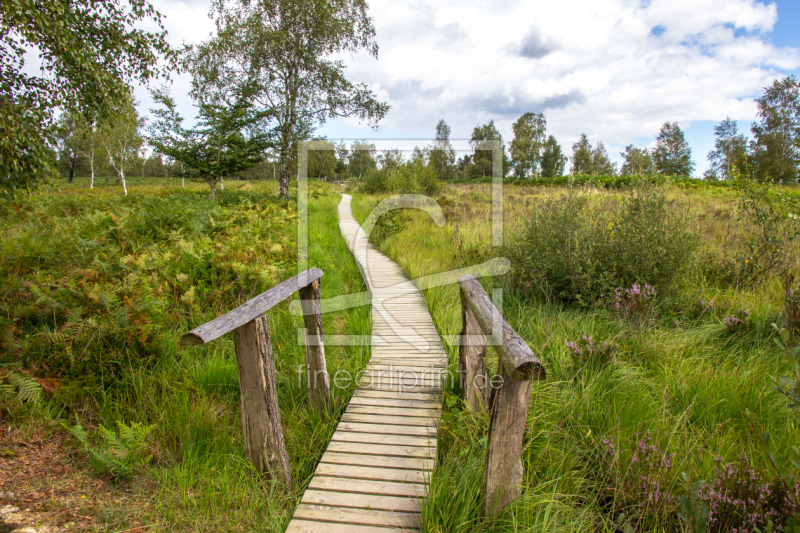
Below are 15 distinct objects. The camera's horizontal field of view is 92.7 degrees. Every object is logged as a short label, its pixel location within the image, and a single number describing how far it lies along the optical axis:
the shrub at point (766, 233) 5.58
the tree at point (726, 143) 45.25
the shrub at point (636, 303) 4.43
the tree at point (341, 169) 53.09
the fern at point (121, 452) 2.52
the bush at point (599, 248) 4.97
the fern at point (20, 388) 2.96
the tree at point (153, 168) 77.70
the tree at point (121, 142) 34.84
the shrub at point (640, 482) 2.13
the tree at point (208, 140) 14.70
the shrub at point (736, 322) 4.30
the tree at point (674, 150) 50.21
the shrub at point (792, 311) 4.05
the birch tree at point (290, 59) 15.21
